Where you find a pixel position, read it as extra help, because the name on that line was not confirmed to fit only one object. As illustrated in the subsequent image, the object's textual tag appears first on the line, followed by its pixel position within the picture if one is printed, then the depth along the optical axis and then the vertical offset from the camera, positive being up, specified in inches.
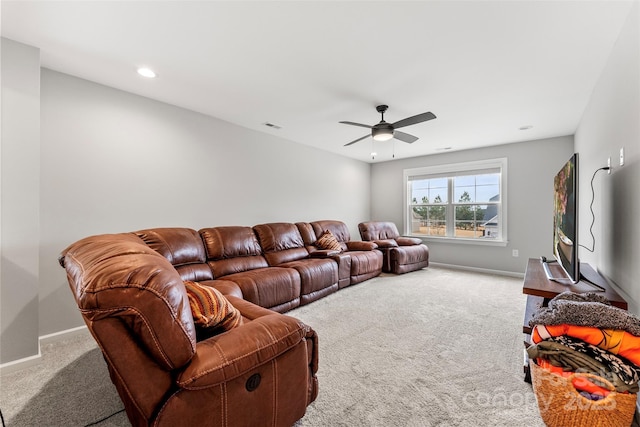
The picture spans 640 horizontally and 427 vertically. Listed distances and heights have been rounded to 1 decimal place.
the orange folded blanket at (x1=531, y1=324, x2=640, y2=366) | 50.0 -24.8
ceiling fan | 115.5 +39.2
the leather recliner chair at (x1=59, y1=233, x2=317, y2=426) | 34.7 -22.3
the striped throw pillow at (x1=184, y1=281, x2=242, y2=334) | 49.5 -19.4
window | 203.3 +8.9
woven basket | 47.3 -35.6
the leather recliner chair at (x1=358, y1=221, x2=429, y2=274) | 194.4 -27.4
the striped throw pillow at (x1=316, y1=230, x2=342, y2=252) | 178.5 -20.7
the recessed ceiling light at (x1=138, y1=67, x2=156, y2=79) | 98.4 +52.1
